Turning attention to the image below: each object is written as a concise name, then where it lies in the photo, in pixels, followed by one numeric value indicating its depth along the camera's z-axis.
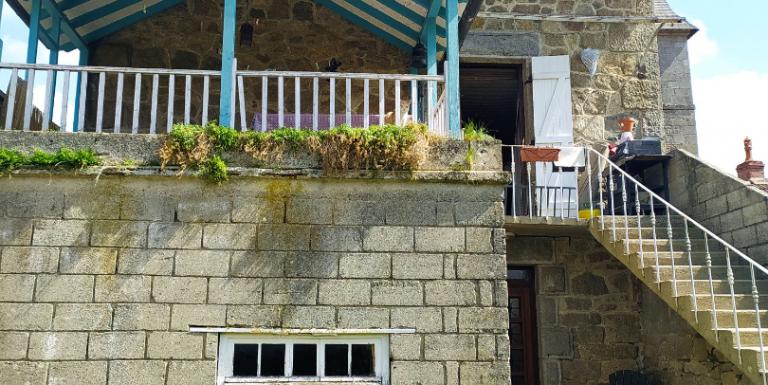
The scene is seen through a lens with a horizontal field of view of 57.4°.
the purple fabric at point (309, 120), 7.07
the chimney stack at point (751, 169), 12.36
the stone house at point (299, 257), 4.97
